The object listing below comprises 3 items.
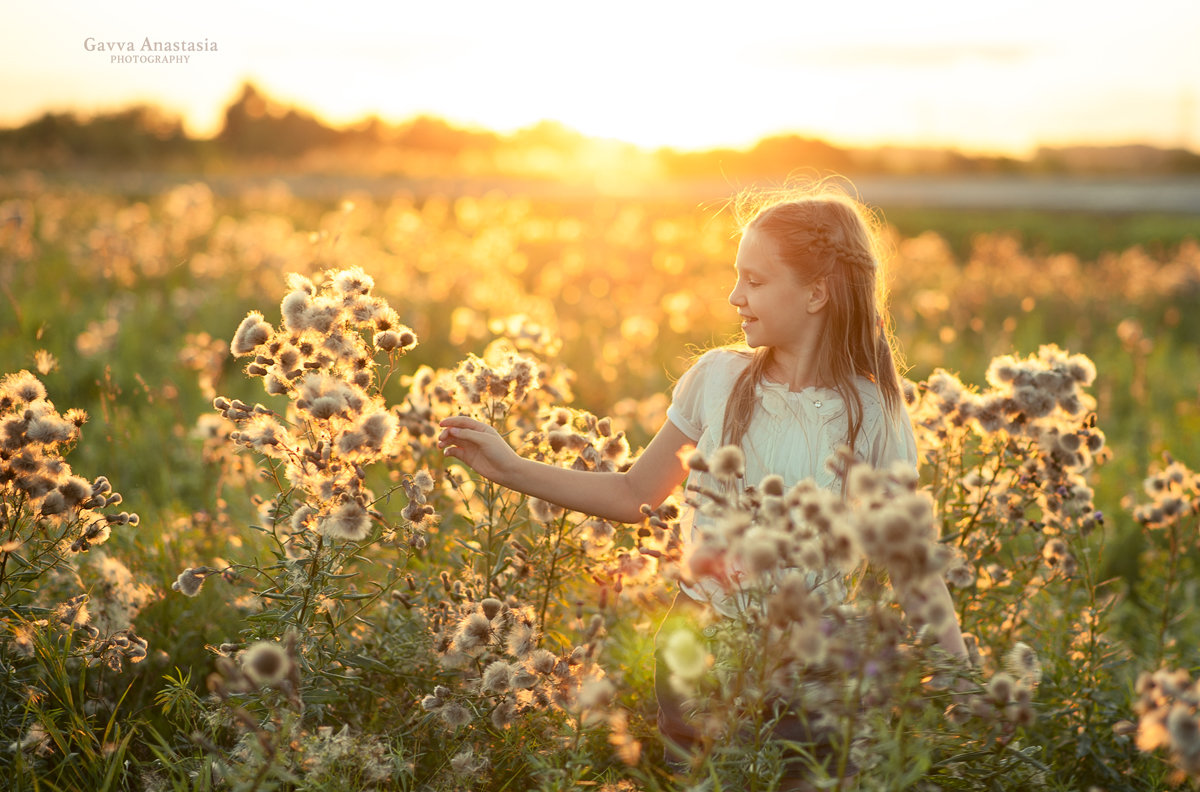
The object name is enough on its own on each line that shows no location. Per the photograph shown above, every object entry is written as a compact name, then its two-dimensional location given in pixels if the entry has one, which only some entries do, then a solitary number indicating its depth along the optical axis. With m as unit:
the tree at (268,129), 49.94
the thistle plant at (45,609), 2.52
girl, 2.75
